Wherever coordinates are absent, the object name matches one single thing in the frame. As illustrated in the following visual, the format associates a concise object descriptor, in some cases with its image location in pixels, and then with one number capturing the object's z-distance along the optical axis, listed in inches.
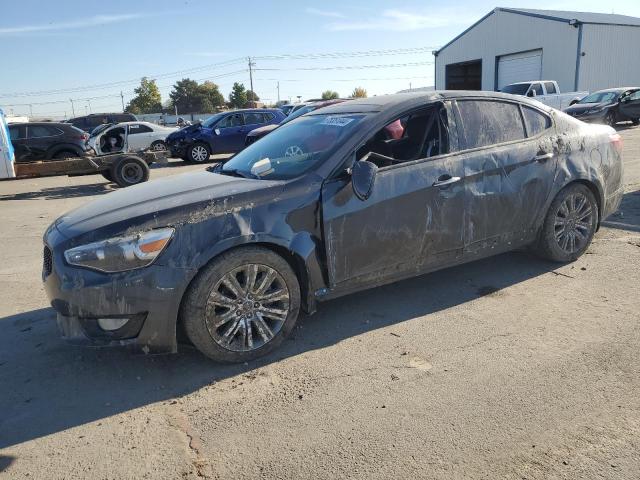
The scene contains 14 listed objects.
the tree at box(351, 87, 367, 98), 3457.2
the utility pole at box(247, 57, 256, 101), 3427.7
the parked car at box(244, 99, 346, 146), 621.9
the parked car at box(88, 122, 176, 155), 707.4
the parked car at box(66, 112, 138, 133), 1110.4
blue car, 681.0
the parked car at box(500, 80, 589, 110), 915.4
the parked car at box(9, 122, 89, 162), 594.2
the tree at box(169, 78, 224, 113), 3779.5
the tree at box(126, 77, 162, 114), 3361.2
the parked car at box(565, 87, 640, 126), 826.8
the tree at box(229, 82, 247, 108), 3326.8
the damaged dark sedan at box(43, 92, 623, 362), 123.6
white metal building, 1200.8
